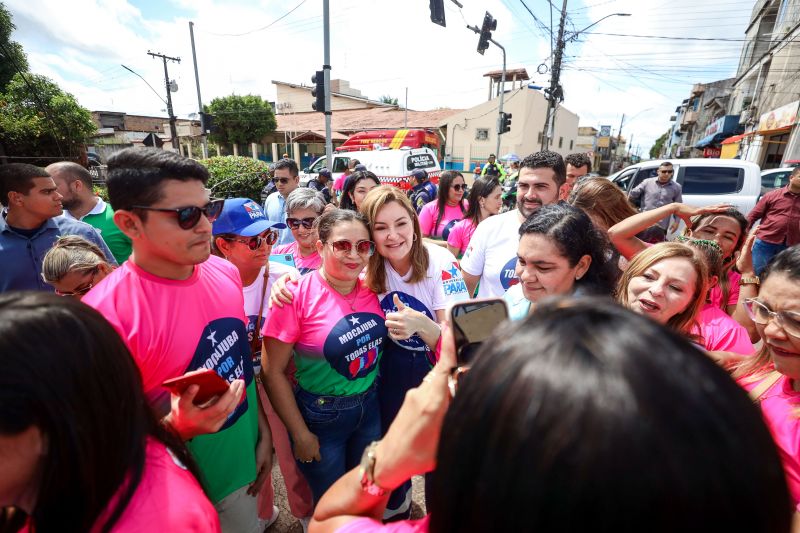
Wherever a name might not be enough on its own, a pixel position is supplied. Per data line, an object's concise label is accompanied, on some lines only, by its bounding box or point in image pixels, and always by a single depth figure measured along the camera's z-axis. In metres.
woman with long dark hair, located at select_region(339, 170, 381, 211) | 4.81
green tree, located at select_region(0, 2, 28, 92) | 16.50
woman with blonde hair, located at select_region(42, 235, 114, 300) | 2.04
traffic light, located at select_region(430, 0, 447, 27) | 7.51
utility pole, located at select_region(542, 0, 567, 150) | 14.17
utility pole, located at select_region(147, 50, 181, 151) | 19.36
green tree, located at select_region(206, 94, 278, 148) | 30.39
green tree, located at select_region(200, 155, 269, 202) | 10.64
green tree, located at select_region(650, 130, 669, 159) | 82.25
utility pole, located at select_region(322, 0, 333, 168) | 7.90
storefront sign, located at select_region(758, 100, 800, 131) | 13.86
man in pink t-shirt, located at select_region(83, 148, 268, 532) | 1.37
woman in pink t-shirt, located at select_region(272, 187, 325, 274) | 3.11
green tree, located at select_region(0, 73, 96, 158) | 16.22
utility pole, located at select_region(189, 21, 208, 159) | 16.85
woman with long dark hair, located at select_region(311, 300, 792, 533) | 0.44
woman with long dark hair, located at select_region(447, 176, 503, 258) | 4.25
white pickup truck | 7.55
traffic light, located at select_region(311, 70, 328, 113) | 8.20
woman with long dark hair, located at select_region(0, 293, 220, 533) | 0.76
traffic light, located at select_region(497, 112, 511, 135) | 14.78
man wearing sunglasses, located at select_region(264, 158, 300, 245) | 5.01
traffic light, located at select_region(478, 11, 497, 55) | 10.02
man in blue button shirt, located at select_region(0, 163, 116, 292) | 2.84
